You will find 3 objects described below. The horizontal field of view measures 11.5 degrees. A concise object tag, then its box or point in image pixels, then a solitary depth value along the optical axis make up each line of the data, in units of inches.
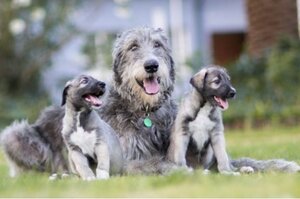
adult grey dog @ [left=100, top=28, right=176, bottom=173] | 607.5
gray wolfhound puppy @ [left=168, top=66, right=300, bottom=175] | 584.6
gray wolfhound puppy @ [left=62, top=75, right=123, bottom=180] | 573.9
